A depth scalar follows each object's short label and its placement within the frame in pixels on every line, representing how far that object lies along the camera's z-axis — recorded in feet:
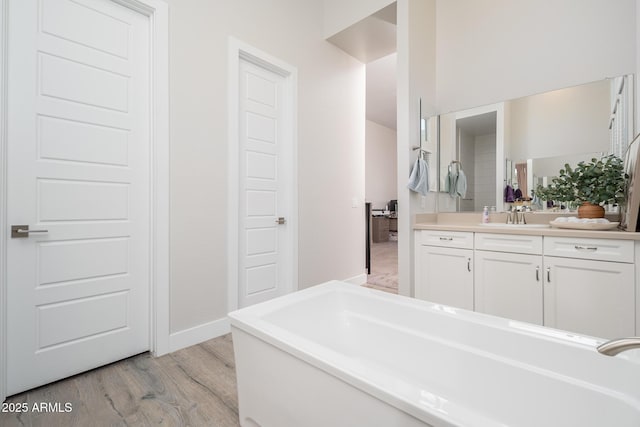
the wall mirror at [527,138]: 6.47
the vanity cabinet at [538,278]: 5.11
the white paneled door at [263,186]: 8.13
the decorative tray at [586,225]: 5.45
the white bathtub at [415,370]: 2.50
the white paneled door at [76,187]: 4.90
